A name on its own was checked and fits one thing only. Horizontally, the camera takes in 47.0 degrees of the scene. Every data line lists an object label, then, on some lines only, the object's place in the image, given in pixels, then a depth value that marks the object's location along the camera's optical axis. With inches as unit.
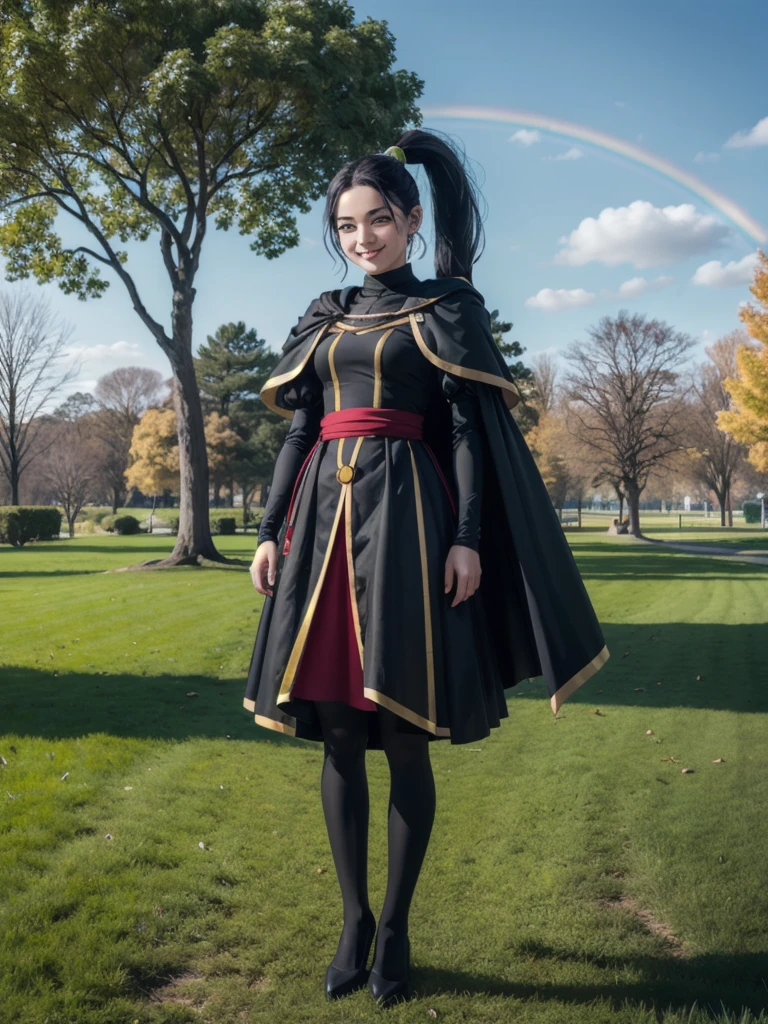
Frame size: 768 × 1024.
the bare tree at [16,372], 1382.9
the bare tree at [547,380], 2349.9
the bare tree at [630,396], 1702.8
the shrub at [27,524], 1166.3
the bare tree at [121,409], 2164.1
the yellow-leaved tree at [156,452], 1838.1
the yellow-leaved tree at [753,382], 872.9
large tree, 639.1
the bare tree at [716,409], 1929.1
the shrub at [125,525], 1622.8
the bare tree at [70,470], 1847.9
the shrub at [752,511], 2456.9
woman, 99.9
